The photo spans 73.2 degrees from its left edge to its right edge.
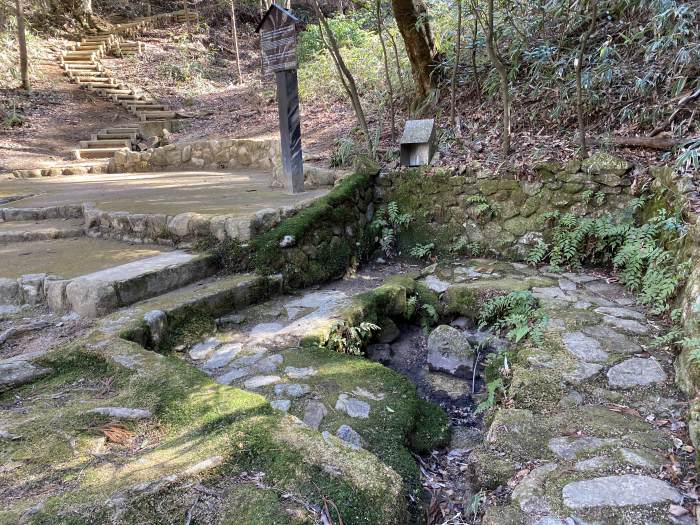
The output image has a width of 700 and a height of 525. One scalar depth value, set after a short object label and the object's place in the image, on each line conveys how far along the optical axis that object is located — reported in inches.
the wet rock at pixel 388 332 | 154.9
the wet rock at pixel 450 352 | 137.8
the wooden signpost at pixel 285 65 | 187.6
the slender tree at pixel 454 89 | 235.1
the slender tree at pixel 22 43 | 490.0
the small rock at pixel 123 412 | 85.4
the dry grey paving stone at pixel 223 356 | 122.2
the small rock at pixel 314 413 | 99.7
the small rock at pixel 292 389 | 108.3
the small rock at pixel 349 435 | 95.2
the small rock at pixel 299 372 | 115.3
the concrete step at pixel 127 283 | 132.3
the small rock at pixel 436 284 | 169.8
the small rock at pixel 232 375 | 114.0
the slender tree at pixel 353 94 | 227.3
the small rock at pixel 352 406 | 103.0
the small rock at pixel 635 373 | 104.0
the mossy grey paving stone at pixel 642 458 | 79.0
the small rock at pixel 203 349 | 126.4
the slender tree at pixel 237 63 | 603.2
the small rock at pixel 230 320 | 141.6
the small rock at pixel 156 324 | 124.2
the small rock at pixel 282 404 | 103.1
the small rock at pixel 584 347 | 114.7
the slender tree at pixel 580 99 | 176.3
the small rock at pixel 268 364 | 118.5
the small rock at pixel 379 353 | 147.0
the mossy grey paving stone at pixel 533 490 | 73.2
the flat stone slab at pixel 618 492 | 71.2
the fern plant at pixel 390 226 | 211.2
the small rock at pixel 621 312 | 134.1
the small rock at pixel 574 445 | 84.1
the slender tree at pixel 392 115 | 244.2
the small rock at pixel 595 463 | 79.5
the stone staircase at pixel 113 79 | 424.2
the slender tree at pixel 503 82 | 193.2
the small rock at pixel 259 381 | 111.2
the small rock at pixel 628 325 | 126.0
